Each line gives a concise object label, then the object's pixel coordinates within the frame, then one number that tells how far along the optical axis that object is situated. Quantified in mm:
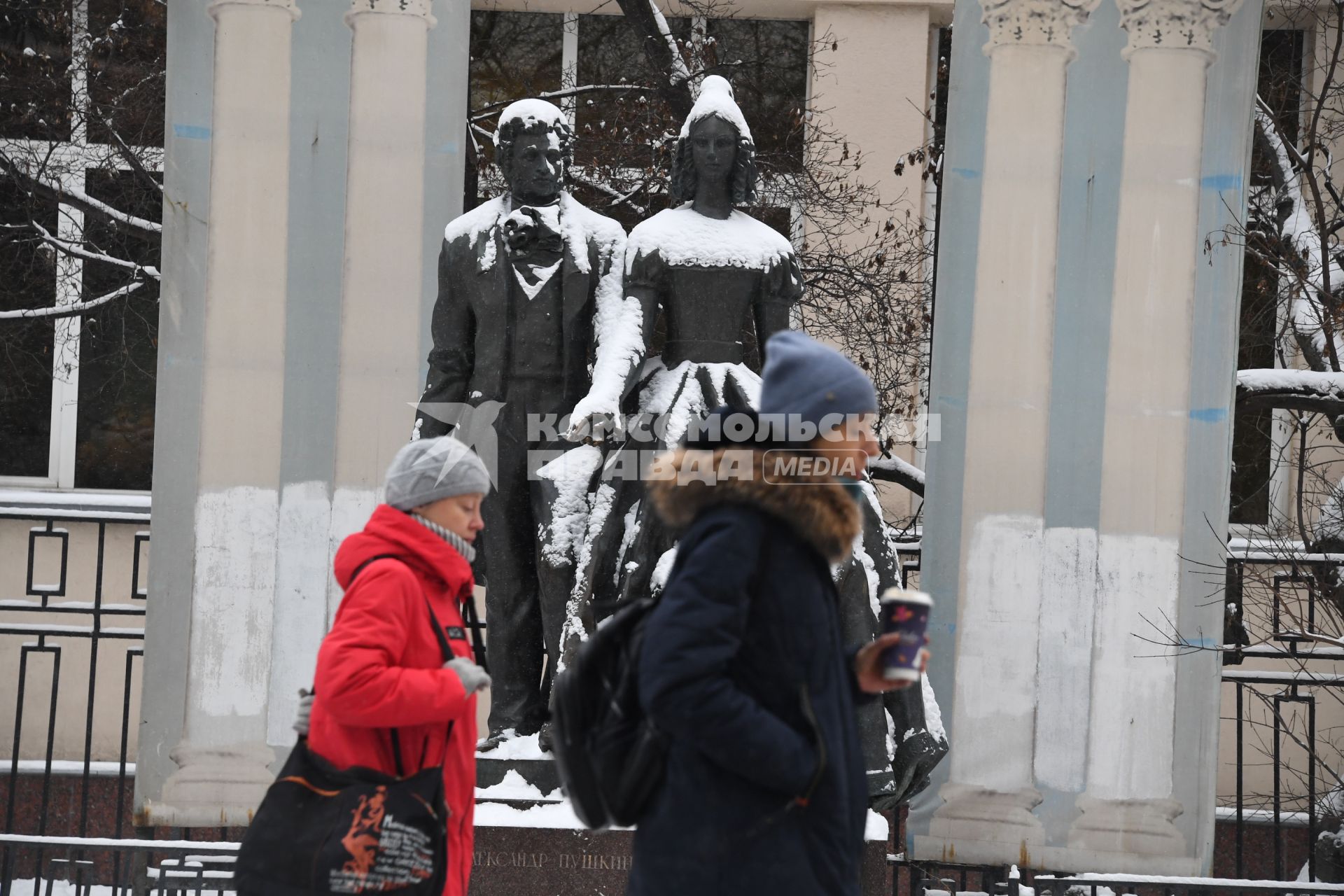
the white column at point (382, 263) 13297
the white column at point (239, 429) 13242
